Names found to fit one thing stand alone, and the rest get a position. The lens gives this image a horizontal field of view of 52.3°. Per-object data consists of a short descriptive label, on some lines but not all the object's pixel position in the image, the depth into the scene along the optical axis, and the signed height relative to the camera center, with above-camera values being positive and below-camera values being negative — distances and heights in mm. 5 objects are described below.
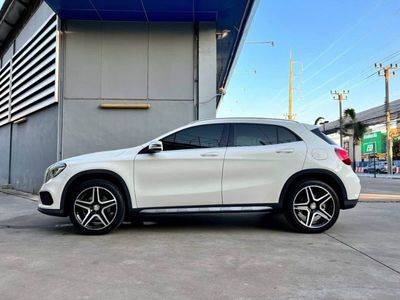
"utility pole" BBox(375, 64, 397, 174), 41922 +6093
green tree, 53344 +5294
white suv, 5977 -228
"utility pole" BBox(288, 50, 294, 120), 48338 +9242
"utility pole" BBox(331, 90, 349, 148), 56100 +8338
